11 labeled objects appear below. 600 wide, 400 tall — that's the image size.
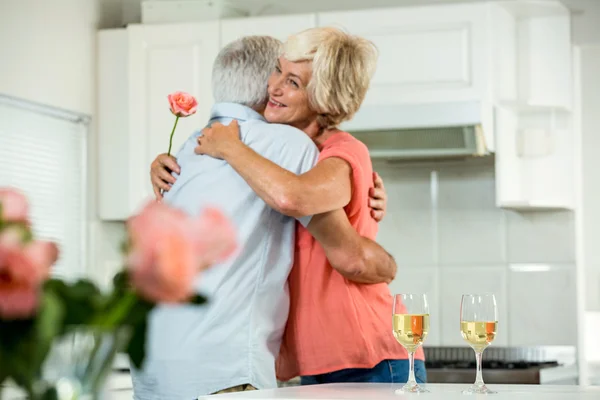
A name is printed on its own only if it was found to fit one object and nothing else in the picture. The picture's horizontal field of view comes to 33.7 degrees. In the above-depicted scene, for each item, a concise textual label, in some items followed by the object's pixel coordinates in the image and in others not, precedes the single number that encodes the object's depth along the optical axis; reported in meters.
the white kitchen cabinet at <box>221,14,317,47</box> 3.65
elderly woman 2.00
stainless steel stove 3.23
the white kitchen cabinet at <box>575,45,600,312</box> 3.76
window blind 3.59
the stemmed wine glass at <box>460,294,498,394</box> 1.69
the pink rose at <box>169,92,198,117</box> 1.96
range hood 3.42
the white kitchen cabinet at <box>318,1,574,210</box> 3.47
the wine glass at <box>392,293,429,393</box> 1.68
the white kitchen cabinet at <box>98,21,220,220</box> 3.77
